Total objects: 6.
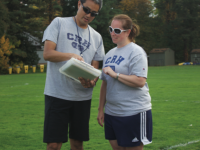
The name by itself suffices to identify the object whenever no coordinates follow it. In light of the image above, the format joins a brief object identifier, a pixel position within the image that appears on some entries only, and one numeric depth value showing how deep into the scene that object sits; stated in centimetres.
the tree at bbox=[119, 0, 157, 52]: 6056
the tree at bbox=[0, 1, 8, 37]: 3238
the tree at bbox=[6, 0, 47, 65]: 3641
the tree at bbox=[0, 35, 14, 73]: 3309
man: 330
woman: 303
